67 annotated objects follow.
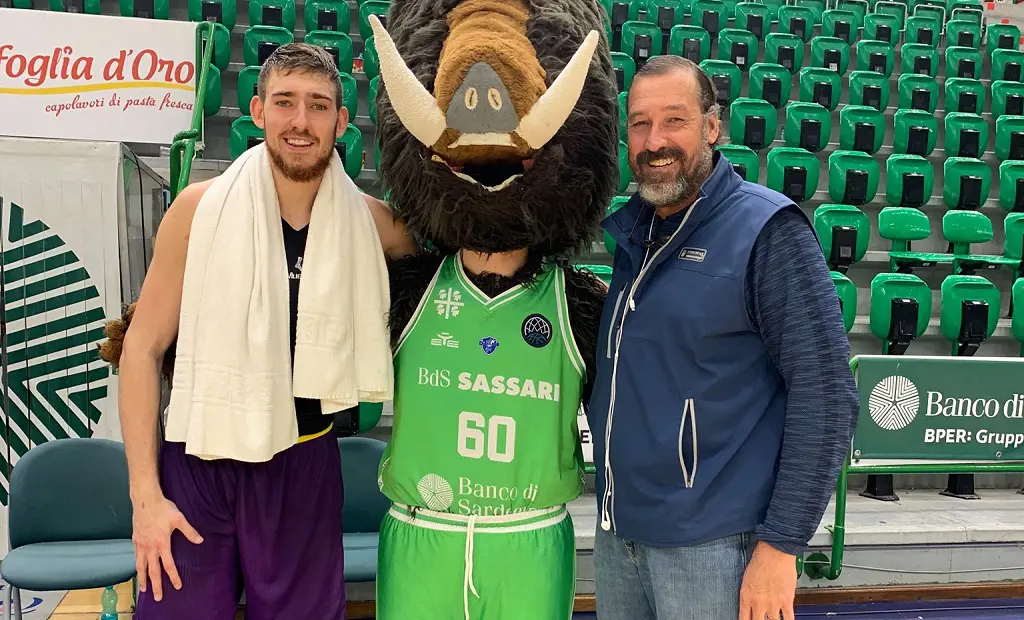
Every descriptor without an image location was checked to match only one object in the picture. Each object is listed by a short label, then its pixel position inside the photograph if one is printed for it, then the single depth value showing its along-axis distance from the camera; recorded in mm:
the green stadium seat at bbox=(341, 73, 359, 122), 5414
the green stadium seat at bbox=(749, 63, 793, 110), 6688
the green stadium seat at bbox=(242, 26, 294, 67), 6008
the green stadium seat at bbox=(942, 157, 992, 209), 5691
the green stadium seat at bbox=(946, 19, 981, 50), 8164
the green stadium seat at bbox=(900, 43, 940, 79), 7535
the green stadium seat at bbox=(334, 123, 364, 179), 4898
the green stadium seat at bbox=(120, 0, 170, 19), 6555
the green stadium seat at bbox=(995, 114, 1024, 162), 6363
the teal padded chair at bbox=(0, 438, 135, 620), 2371
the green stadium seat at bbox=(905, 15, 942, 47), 8141
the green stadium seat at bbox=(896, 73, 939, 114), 6988
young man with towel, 1509
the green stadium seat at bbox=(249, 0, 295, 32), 6797
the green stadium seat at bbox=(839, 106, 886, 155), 6246
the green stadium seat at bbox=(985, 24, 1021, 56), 8055
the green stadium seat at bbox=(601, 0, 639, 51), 7566
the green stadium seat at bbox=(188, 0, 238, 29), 6574
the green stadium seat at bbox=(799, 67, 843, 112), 6777
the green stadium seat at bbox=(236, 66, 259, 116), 5430
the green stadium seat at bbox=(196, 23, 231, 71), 5963
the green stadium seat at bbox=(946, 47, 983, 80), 7609
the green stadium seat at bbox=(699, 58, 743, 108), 6602
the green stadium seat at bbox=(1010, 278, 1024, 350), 4355
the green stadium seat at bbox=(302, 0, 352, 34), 6922
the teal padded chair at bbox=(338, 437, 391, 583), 2600
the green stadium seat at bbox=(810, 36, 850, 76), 7332
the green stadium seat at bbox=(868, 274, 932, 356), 4270
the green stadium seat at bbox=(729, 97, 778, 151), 6074
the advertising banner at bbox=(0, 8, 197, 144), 4066
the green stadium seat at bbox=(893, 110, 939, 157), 6328
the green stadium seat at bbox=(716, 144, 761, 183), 5242
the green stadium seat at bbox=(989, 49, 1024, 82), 7590
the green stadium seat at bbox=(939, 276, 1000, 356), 4336
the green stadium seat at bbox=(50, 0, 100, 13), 6517
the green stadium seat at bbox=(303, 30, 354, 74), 6031
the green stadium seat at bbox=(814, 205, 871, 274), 4852
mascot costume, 1523
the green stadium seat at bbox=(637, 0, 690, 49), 7938
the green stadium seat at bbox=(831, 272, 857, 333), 4176
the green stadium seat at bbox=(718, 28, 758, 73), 7309
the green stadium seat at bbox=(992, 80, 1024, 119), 6926
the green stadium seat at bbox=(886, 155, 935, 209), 5633
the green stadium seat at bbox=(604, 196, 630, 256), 4305
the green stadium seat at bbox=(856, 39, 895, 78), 7480
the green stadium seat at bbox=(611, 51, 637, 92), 6172
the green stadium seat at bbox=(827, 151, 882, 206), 5566
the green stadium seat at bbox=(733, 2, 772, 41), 7969
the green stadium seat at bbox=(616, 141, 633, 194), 4204
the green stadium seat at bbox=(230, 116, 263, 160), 4832
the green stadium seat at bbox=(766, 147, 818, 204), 5473
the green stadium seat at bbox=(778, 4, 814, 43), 7969
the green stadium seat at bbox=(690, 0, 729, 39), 7922
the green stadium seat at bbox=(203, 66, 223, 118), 5258
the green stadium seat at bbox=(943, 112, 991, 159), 6340
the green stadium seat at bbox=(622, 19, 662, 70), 7113
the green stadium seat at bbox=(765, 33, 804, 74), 7344
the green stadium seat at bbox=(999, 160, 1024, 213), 5727
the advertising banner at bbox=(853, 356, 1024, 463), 2822
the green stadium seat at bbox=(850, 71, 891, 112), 6859
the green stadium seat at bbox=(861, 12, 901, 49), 8000
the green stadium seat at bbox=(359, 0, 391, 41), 6464
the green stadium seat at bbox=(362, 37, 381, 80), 5945
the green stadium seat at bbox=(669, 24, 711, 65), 7199
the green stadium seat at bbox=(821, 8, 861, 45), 8016
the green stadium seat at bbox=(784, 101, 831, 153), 6195
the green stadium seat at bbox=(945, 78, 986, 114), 7039
